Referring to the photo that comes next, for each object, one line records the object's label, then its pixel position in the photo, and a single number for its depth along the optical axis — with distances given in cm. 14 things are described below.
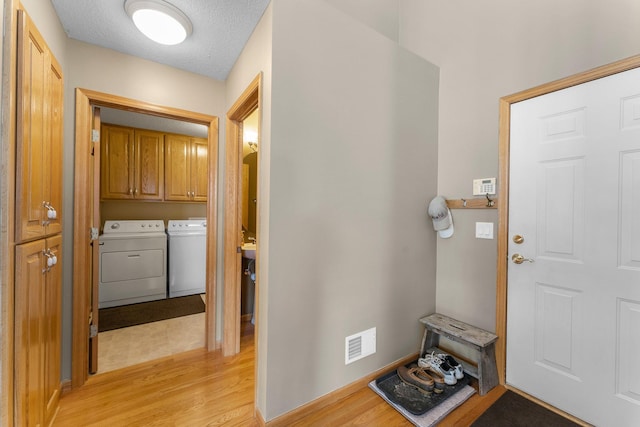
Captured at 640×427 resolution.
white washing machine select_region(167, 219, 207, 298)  361
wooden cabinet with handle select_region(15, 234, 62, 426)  100
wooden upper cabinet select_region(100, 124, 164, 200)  332
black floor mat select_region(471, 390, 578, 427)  142
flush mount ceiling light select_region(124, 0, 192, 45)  143
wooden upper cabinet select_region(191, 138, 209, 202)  386
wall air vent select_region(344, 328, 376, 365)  168
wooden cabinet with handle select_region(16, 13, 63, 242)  101
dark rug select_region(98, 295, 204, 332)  277
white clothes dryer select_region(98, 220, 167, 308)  314
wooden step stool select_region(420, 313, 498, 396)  167
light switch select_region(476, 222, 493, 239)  183
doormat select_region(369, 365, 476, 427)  147
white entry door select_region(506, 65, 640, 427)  131
